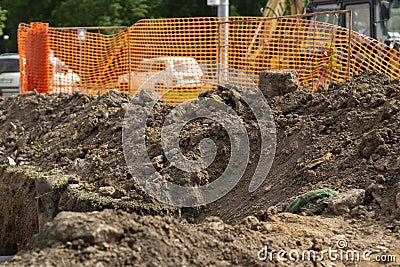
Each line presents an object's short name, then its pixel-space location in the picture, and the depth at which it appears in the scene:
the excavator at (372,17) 15.30
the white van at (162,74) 13.51
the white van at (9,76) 22.02
